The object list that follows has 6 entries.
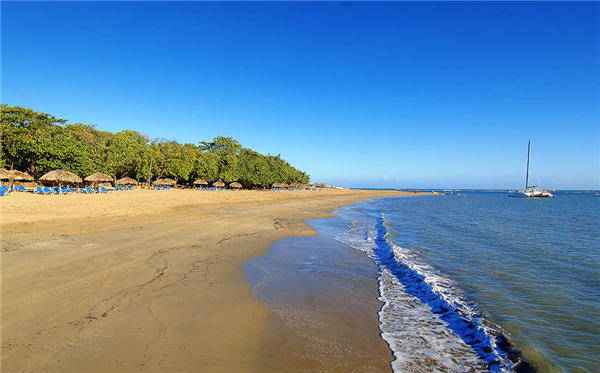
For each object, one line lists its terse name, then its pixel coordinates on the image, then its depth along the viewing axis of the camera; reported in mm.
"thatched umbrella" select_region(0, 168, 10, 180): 24453
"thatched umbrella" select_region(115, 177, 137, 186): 39594
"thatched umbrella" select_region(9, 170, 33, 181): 25219
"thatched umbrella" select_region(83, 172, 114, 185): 30812
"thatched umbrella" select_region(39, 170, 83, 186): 25219
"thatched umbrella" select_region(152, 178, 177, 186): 46731
